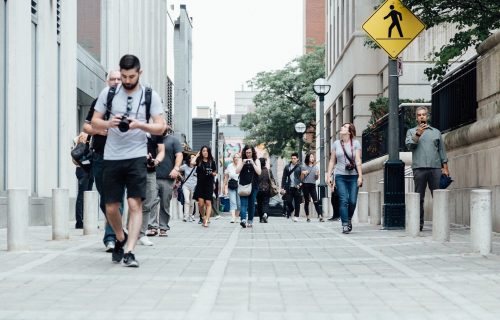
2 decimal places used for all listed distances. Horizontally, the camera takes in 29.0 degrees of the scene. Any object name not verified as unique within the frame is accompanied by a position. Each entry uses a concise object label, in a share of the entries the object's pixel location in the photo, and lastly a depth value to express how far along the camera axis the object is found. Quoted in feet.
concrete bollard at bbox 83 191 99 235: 46.57
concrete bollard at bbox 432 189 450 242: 40.04
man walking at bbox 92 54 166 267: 29.48
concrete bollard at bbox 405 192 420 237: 44.72
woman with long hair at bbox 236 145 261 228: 60.85
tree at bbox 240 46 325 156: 220.23
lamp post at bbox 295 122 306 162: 132.55
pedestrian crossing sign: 51.29
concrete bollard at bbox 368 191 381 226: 61.16
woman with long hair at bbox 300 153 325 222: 74.84
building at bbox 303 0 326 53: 309.22
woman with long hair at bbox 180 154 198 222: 79.46
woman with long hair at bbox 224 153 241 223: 72.69
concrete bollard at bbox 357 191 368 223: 69.05
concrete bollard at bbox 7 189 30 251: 34.96
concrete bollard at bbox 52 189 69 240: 41.93
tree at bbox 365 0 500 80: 49.88
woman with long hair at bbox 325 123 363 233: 50.06
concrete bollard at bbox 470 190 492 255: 33.78
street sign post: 51.44
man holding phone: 47.19
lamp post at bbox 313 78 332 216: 107.14
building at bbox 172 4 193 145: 233.76
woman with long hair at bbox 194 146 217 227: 61.00
